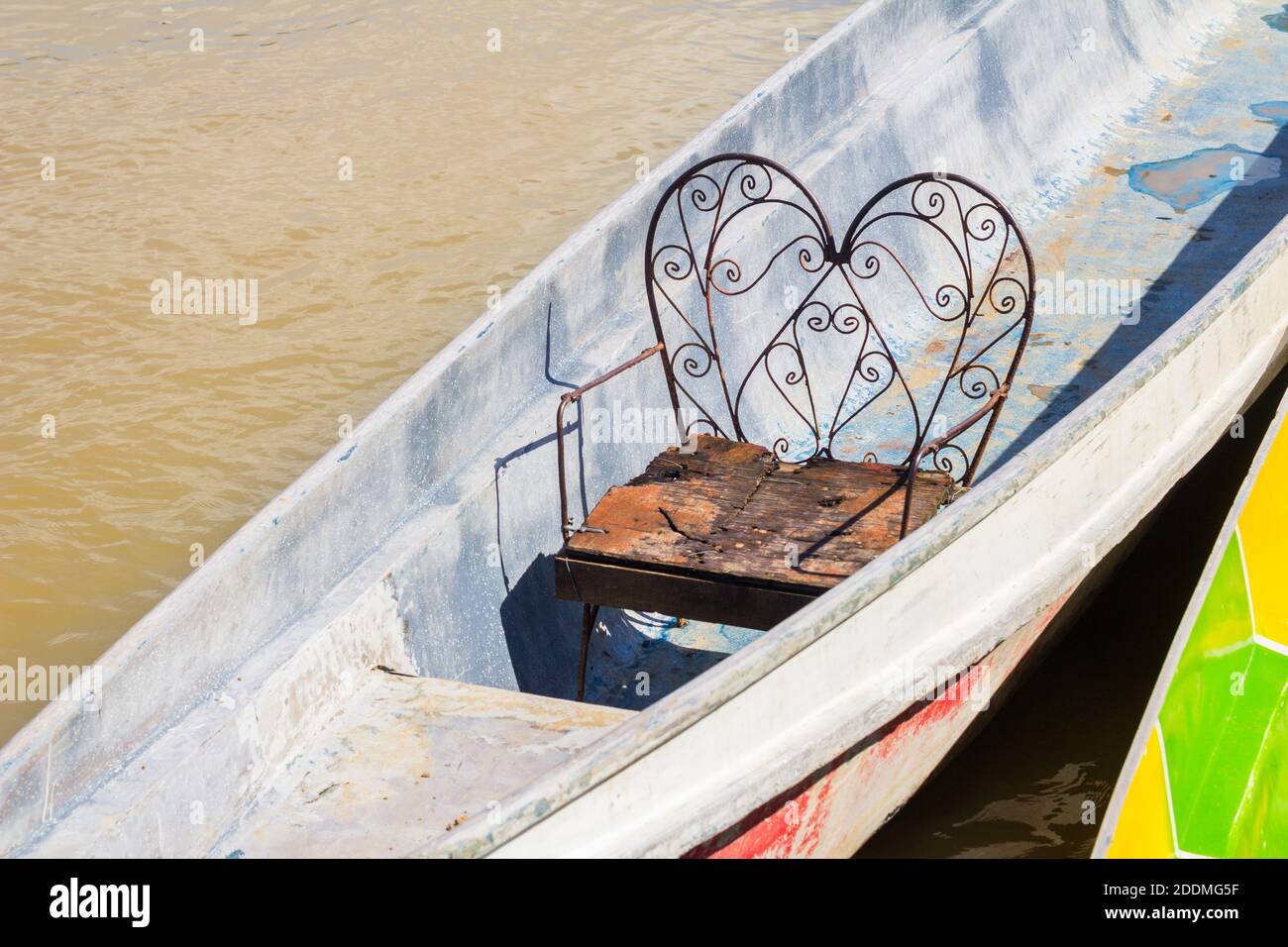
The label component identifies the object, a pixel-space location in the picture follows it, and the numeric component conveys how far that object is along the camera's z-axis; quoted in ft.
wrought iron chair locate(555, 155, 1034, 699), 10.61
